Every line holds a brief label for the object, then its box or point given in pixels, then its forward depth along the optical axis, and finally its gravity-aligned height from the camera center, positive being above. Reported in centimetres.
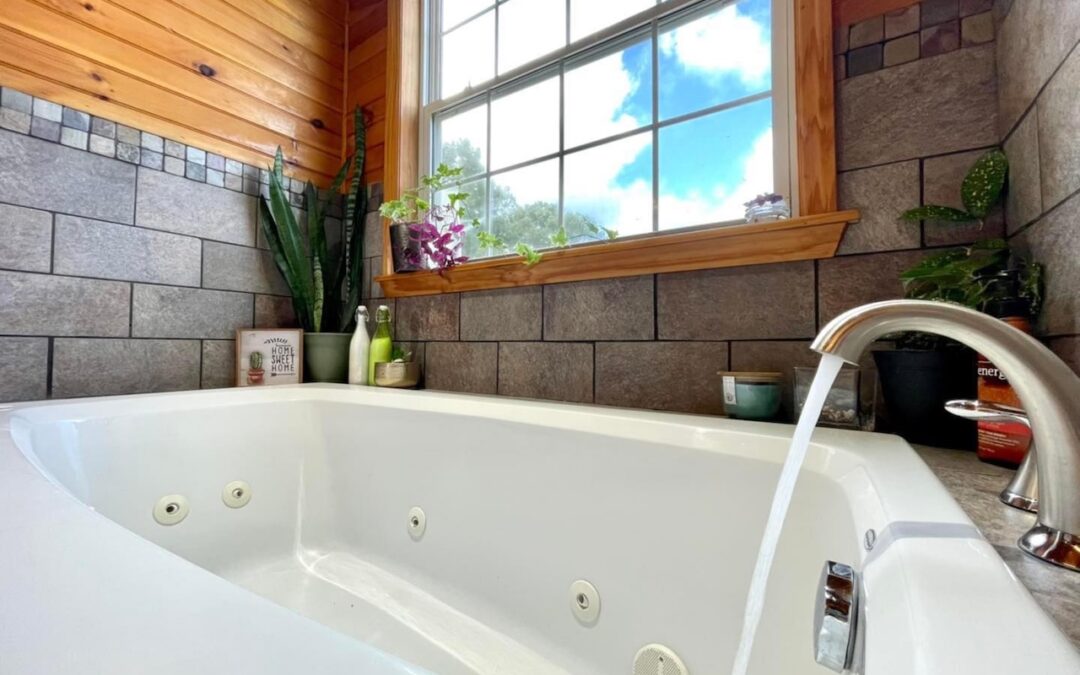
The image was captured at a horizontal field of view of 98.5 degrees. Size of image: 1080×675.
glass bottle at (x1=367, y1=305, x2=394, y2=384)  157 +2
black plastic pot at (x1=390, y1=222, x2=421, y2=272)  159 +36
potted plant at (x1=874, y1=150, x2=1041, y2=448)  75 +2
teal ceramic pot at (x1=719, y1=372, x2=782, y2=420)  92 -9
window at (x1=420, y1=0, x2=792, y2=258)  117 +72
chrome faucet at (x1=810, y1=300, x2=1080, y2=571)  35 -2
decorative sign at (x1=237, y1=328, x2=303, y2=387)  152 -3
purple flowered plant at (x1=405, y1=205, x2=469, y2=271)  155 +35
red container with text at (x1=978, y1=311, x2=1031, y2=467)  62 -11
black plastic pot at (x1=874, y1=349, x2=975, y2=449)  77 -6
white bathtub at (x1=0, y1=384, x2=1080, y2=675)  23 -22
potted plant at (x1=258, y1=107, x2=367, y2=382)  166 +31
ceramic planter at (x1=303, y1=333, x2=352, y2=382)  166 -3
